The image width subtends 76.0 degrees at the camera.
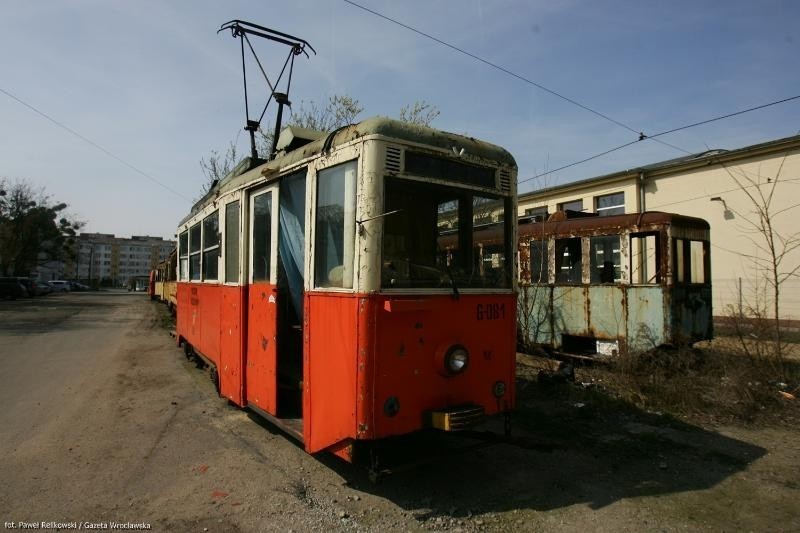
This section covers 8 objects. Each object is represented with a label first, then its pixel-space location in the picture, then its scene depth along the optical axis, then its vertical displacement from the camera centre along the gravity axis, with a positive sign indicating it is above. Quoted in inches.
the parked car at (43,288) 1590.1 -26.6
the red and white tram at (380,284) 142.3 -1.2
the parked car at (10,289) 1320.1 -22.1
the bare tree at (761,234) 569.3 +57.6
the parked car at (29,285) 1407.1 -12.9
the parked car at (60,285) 2226.4 -21.1
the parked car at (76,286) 2653.5 -30.9
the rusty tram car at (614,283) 319.9 -1.6
